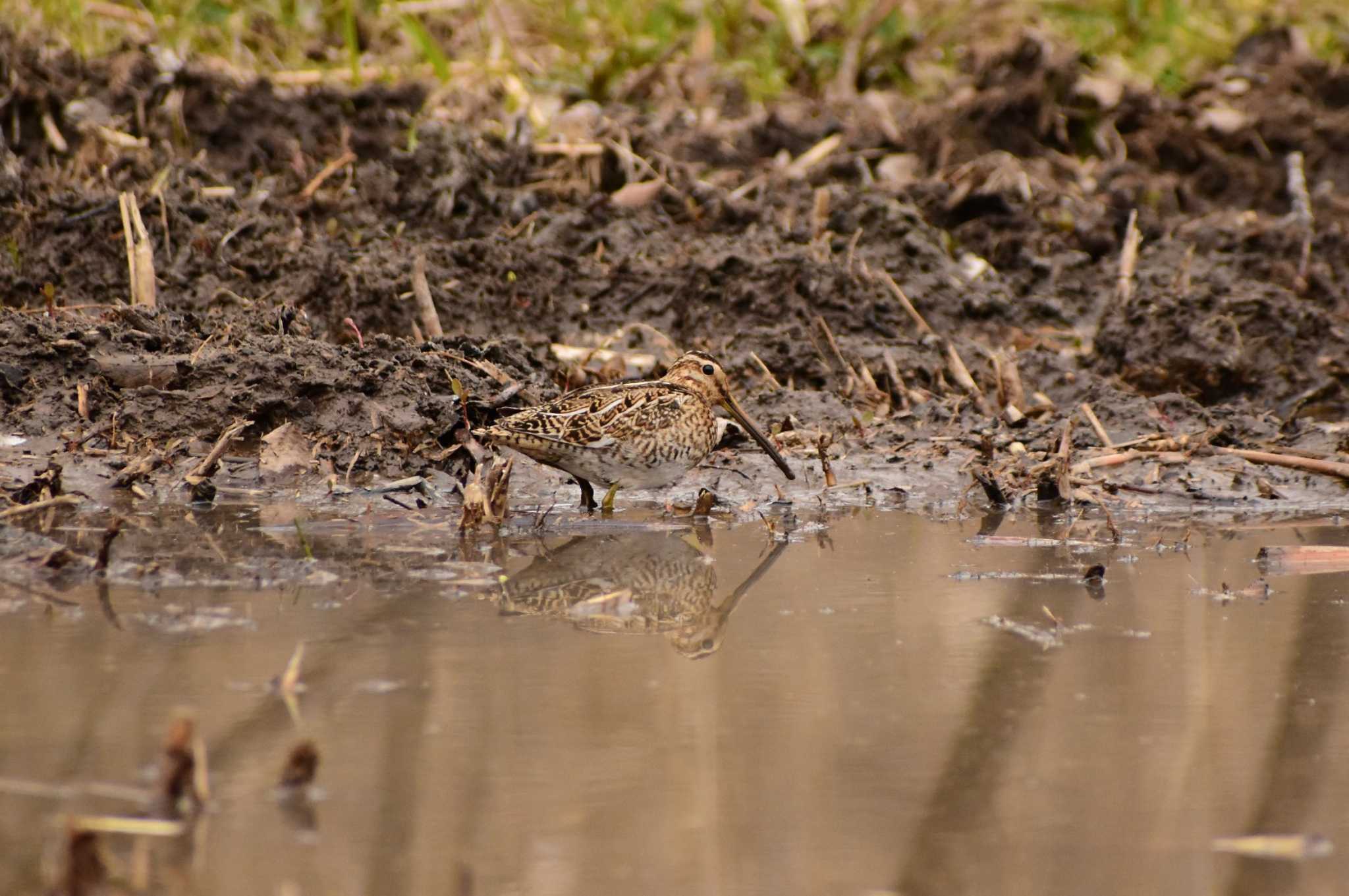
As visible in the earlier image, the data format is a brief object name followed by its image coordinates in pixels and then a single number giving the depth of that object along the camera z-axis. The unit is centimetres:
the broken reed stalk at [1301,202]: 1705
